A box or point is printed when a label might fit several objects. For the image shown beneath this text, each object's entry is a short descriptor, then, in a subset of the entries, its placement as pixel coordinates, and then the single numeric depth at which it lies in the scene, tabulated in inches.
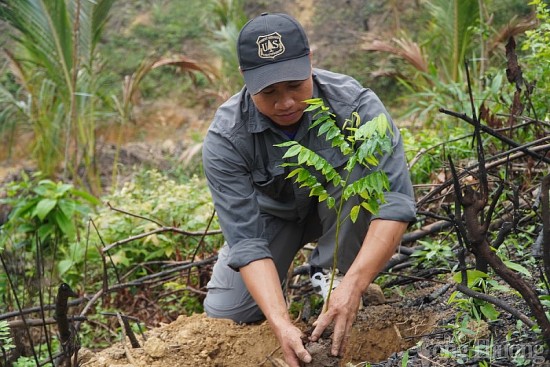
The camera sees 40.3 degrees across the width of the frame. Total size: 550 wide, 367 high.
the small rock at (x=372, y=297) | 143.6
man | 112.5
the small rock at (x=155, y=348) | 126.8
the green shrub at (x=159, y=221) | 208.1
